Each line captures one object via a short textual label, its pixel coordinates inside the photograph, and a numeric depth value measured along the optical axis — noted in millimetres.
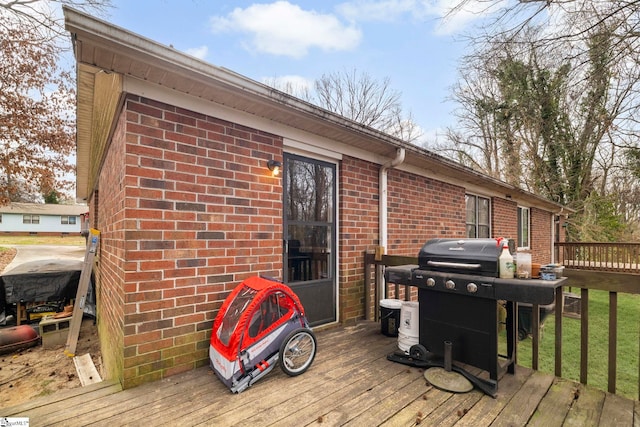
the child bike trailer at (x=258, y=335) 2264
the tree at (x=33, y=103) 8336
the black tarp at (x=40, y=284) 6412
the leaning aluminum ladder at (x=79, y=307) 4746
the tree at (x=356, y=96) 16719
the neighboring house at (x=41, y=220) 32875
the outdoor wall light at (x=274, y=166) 3152
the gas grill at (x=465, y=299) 2240
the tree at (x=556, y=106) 4352
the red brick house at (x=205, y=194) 2344
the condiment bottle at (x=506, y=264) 2301
